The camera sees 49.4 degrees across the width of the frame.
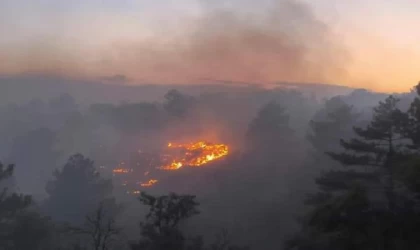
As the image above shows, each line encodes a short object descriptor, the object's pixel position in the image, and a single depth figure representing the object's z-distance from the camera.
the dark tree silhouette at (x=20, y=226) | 32.22
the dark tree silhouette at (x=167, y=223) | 22.19
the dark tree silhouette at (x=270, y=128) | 79.75
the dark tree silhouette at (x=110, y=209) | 48.56
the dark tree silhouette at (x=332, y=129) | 61.28
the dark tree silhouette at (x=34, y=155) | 92.75
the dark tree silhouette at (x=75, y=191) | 53.56
